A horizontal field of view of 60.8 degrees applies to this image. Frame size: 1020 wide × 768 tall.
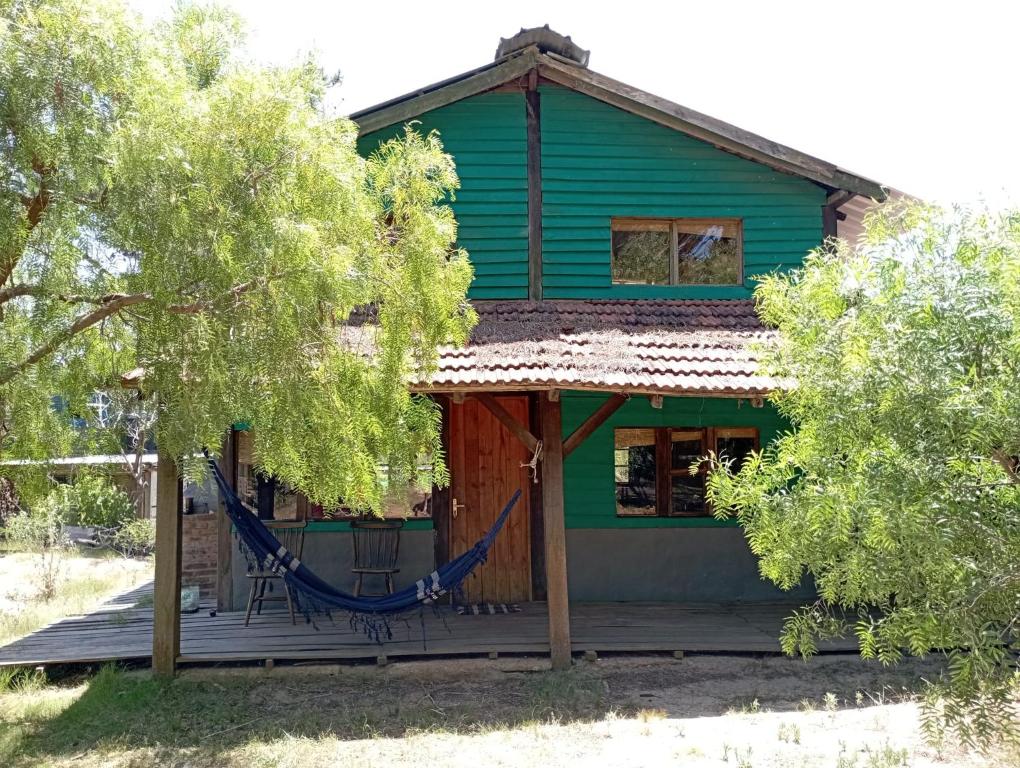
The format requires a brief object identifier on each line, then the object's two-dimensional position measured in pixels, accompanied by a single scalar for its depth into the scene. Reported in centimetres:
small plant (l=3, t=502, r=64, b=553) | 1412
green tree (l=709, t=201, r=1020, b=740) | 261
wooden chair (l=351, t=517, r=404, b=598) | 770
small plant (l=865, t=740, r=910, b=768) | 424
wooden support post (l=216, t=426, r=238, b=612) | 803
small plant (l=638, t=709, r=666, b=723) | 518
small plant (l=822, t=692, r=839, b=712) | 529
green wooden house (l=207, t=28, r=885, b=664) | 820
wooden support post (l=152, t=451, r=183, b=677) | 604
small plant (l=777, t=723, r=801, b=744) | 471
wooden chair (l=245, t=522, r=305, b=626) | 735
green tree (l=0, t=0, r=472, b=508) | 353
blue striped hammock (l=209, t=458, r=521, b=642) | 610
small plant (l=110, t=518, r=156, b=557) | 1455
